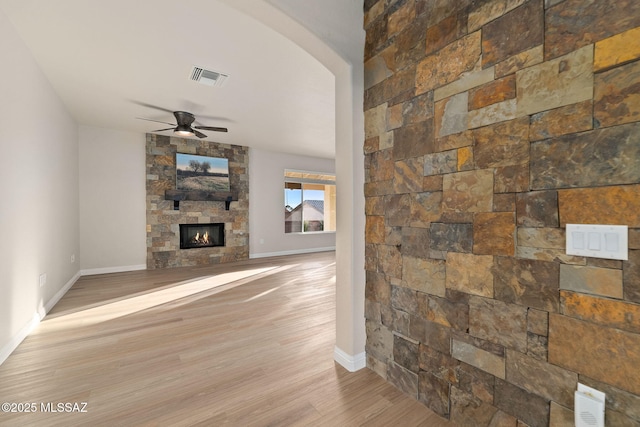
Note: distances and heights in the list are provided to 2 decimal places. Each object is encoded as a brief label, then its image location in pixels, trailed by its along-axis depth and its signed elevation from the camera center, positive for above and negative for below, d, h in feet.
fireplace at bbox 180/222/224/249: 18.02 -1.78
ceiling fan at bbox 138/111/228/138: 12.73 +4.35
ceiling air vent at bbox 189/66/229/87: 9.20 +4.94
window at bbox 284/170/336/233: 22.52 +0.78
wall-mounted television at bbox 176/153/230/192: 17.49 +2.64
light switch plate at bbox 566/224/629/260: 2.84 -0.35
